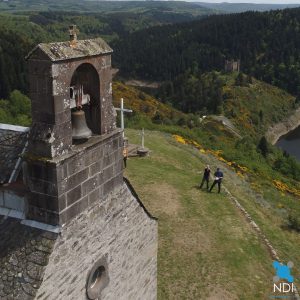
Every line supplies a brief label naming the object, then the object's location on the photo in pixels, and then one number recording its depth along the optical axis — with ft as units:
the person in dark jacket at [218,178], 54.41
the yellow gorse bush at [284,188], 73.69
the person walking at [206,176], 56.08
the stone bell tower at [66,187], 18.59
